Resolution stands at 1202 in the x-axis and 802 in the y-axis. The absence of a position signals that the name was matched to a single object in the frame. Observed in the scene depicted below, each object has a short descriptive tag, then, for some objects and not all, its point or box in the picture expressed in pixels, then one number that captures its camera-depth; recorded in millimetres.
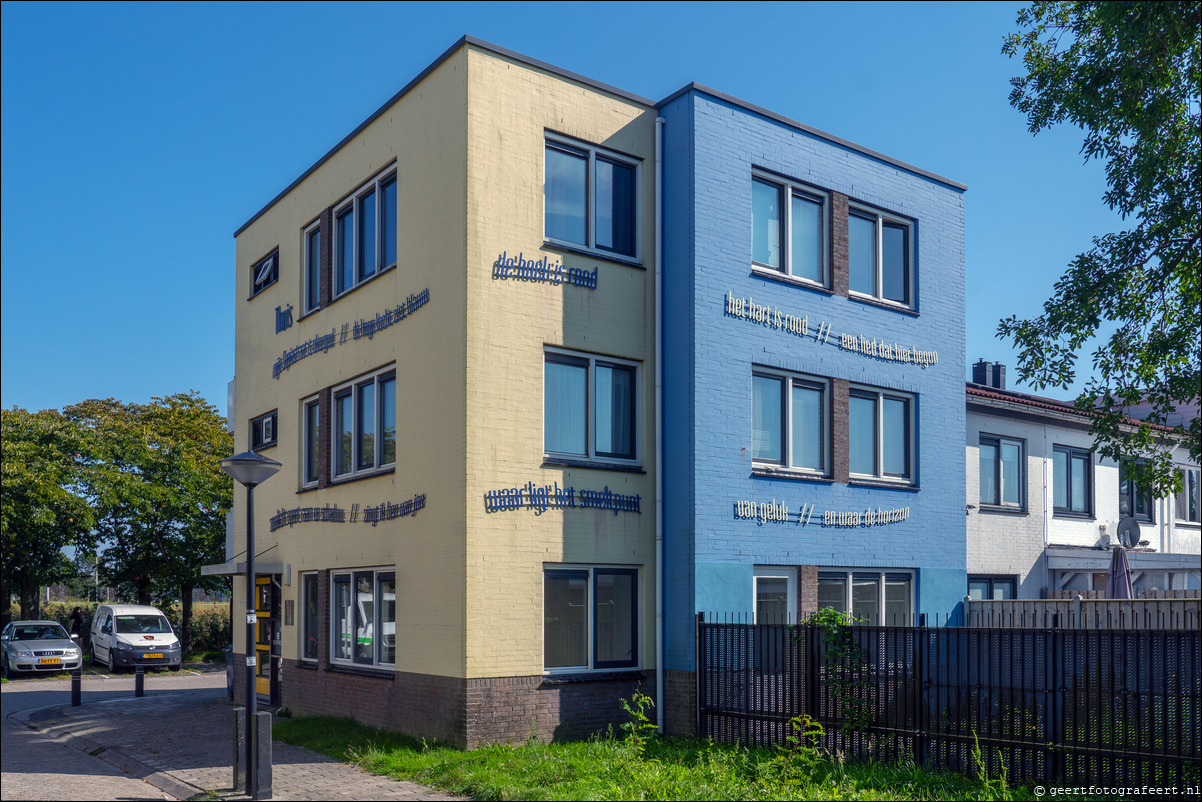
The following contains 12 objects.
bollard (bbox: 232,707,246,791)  11453
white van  29891
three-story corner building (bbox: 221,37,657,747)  13953
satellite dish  22062
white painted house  21516
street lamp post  11305
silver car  28391
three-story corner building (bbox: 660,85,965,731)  15266
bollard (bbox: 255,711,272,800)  11289
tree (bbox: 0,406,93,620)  30891
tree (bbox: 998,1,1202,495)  12602
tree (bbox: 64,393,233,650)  34094
